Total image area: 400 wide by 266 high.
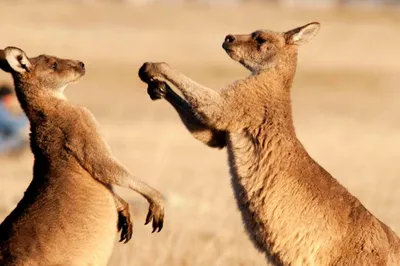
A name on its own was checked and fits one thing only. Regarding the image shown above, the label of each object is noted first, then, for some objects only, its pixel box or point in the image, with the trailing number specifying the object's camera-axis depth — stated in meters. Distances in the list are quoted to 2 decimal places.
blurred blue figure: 36.69
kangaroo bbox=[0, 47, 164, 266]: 14.47
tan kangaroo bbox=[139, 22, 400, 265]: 15.48
